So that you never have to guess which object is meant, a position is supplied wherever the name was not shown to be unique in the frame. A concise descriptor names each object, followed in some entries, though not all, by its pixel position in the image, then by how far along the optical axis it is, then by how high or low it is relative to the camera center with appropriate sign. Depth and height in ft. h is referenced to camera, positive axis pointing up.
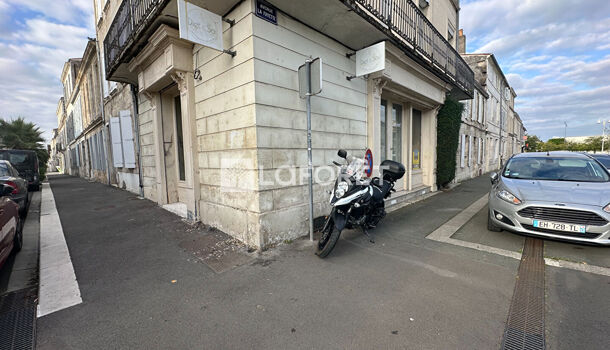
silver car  10.73 -2.19
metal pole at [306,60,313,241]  12.43 +0.41
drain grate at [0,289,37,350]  6.52 -4.56
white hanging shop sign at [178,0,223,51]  11.50 +6.55
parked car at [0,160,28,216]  18.34 -1.29
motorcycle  11.24 -2.17
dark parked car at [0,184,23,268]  9.95 -2.69
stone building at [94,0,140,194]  27.73 +4.92
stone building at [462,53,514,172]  54.03 +13.83
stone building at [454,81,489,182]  40.94 +2.72
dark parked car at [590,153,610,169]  26.78 -1.03
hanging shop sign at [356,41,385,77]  16.20 +6.46
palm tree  67.46 +8.17
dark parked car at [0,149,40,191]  33.55 +0.33
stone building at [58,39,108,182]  43.91 +10.66
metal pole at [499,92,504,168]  74.46 +17.23
